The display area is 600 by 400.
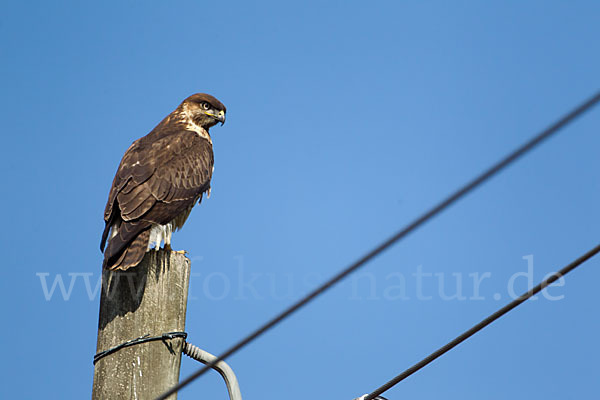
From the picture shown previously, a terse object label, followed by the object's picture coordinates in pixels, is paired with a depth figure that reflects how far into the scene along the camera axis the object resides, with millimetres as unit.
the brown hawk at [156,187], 10977
